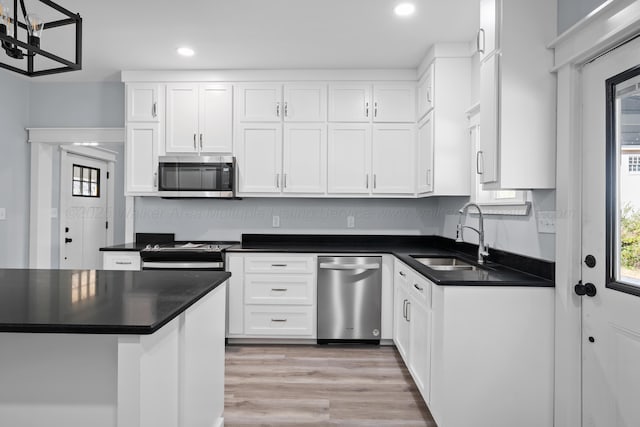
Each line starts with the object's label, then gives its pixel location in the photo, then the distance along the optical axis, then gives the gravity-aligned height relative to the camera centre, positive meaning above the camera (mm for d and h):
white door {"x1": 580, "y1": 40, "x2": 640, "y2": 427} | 1615 -136
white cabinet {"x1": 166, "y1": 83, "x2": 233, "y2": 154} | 3768 +905
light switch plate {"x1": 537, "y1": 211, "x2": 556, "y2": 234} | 2086 -22
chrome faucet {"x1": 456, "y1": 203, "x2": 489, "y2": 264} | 2734 -164
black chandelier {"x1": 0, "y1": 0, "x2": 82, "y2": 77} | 1421 +671
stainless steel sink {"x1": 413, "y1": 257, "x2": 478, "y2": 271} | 3160 -362
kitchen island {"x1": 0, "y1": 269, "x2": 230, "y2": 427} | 1166 -470
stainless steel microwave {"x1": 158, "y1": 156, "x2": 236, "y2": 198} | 3684 +353
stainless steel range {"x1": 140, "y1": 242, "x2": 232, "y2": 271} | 3441 -375
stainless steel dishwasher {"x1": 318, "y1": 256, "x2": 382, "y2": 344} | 3506 -715
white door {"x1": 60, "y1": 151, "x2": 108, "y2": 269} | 4902 +37
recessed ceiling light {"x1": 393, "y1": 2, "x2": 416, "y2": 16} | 2561 +1352
